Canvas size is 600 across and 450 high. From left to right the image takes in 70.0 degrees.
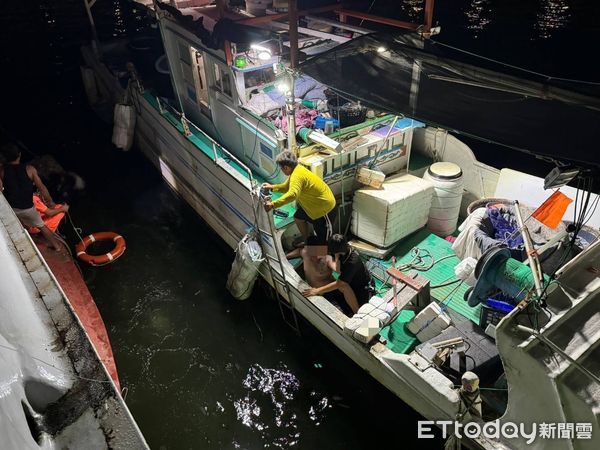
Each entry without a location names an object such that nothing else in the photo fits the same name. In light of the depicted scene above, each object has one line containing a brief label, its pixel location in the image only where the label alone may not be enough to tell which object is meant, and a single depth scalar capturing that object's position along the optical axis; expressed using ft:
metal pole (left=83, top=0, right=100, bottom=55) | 43.80
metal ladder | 21.63
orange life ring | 28.53
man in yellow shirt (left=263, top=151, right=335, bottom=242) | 20.04
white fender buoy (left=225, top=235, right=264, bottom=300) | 23.18
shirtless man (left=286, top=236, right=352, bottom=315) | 20.76
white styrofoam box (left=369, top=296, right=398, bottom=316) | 18.57
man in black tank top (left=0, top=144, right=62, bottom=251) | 24.02
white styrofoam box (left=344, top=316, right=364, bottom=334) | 18.13
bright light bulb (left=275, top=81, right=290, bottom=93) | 21.16
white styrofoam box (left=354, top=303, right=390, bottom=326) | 18.26
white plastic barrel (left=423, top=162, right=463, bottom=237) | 23.56
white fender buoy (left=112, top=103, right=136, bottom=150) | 36.78
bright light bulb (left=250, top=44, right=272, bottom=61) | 21.20
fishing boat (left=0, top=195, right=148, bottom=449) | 7.54
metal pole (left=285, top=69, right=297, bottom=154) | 20.13
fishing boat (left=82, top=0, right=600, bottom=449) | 12.42
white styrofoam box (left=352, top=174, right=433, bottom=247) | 22.03
